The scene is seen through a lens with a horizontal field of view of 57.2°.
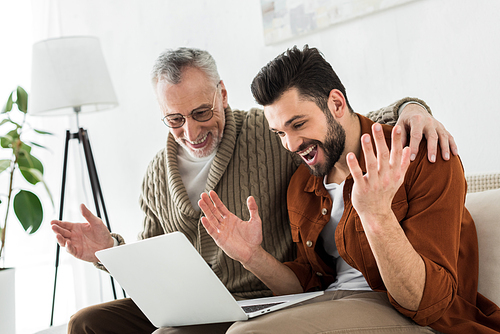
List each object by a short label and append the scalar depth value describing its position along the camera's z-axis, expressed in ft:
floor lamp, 7.57
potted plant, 7.49
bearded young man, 3.22
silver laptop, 3.39
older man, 5.26
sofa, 3.89
